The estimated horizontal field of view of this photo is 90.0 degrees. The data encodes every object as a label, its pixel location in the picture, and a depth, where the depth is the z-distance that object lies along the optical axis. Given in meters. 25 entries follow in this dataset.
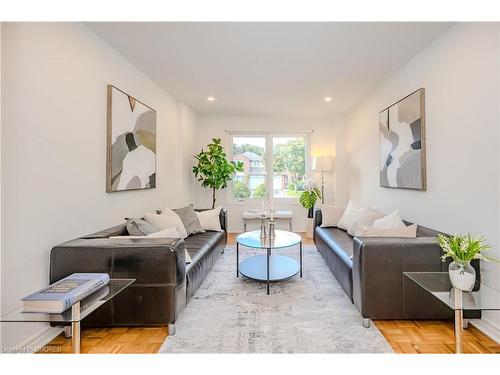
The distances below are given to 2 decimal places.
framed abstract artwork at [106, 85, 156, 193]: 2.51
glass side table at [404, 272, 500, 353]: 1.36
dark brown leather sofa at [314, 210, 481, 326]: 1.88
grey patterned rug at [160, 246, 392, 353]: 1.69
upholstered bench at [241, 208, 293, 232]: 4.93
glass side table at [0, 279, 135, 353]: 1.19
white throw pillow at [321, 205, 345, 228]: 3.67
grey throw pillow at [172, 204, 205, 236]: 3.29
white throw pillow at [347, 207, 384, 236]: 2.90
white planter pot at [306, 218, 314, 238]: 4.88
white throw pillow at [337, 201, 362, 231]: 3.26
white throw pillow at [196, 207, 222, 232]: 3.55
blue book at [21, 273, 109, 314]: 1.21
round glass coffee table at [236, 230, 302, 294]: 2.64
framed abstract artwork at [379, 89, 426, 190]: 2.58
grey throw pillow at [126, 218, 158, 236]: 2.31
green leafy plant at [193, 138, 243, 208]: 4.72
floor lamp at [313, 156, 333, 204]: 5.05
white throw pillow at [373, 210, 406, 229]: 2.50
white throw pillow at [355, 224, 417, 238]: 2.16
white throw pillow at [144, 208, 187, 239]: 2.72
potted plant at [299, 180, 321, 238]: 4.94
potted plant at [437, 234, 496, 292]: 1.46
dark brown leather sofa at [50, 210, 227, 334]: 1.75
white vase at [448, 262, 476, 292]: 1.45
